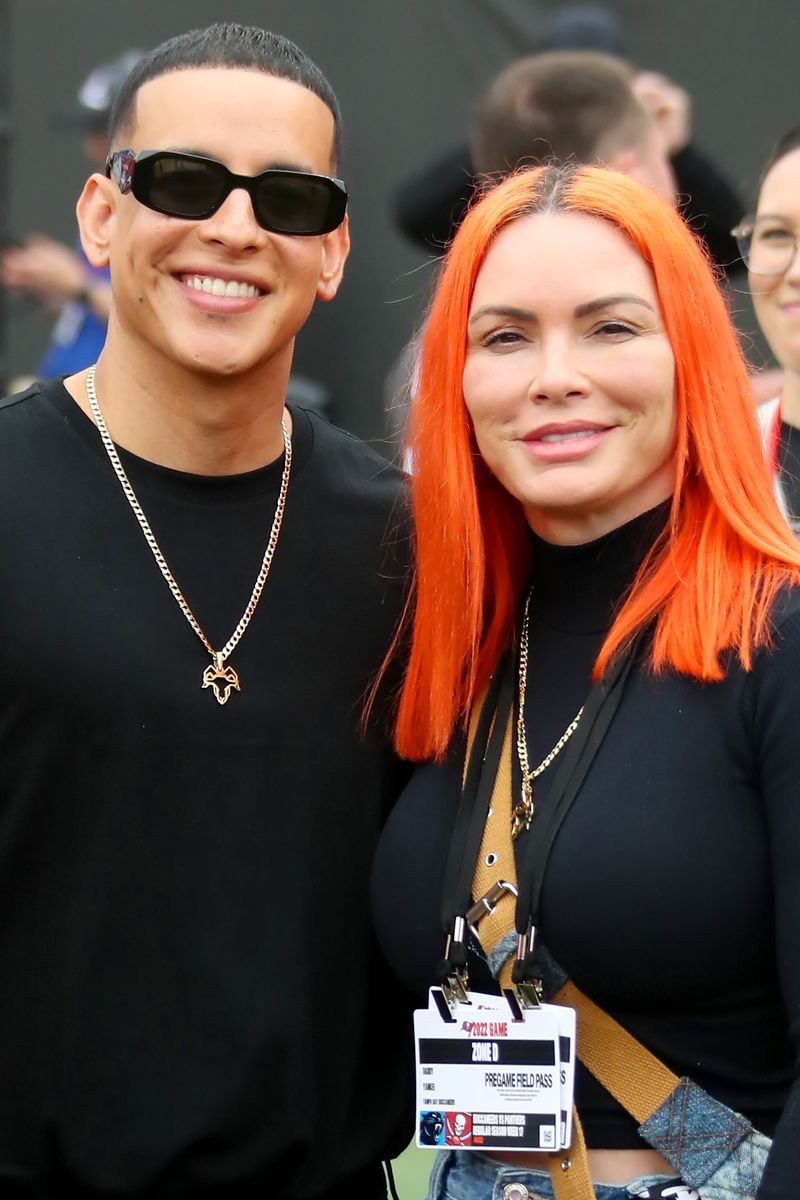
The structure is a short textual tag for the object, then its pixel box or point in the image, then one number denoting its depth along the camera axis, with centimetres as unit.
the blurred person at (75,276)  587
